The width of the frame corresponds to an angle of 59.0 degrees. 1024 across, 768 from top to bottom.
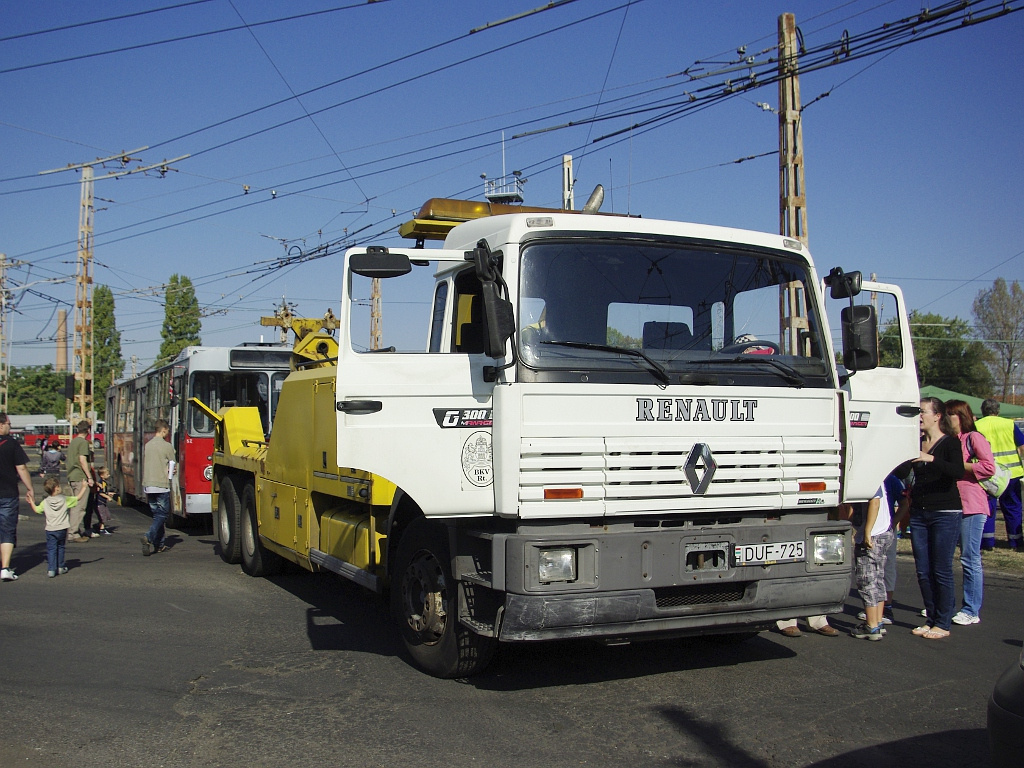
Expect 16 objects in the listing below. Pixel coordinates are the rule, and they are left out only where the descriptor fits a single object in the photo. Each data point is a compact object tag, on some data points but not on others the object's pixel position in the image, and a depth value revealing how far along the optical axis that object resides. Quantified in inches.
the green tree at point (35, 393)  4399.6
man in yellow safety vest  450.6
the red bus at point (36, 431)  2962.6
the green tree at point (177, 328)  3211.1
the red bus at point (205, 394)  554.6
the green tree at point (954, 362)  2454.5
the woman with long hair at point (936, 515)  270.2
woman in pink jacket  290.0
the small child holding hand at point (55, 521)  389.1
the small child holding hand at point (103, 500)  557.5
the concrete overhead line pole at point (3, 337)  1738.9
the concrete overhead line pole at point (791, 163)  537.0
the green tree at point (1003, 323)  2470.5
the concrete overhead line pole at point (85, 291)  1236.5
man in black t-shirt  375.9
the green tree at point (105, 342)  3388.3
